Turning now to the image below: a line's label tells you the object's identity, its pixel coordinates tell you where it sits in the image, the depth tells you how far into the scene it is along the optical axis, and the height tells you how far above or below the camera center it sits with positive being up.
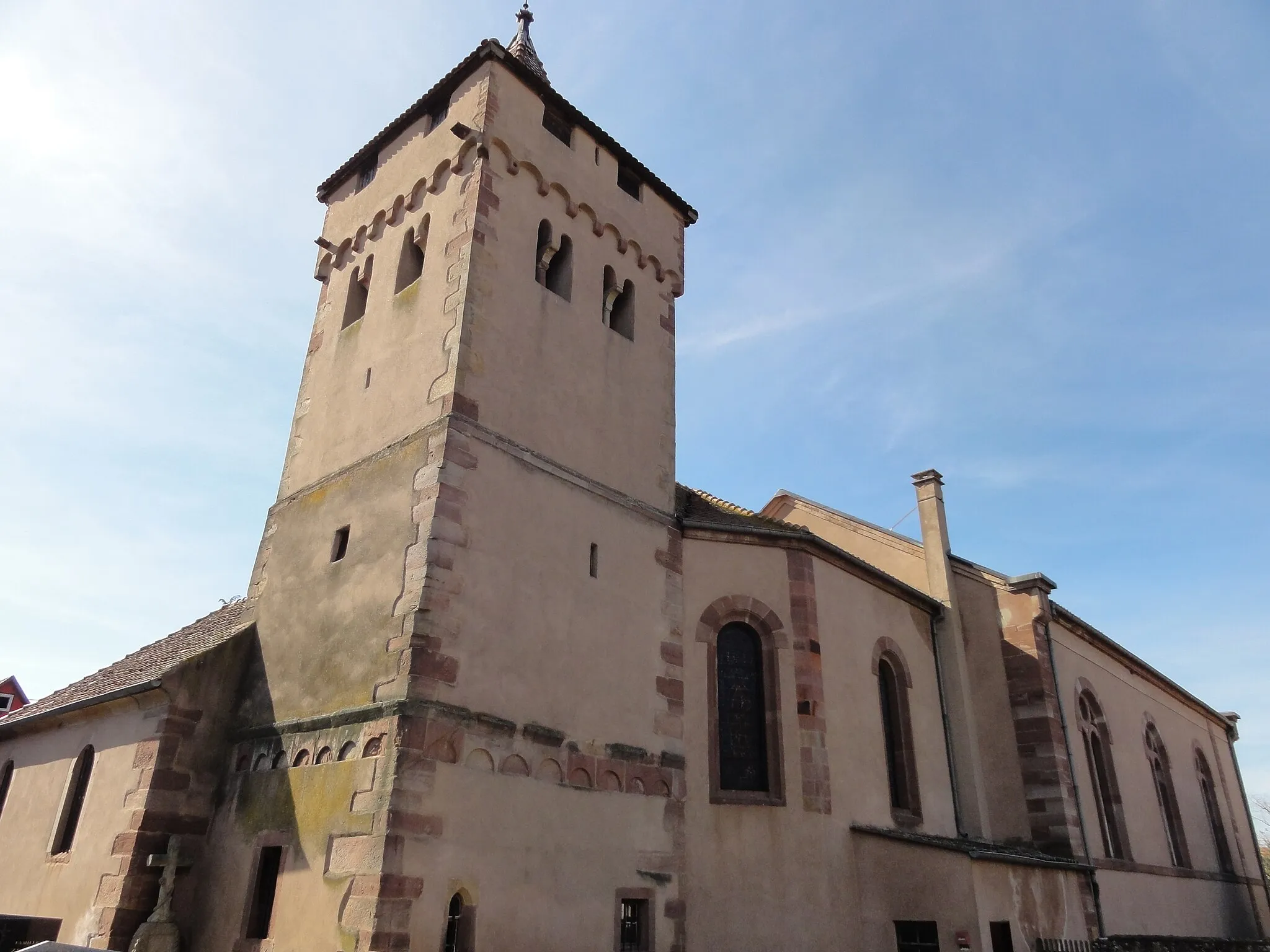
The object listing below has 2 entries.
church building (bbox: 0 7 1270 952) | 10.14 +3.13
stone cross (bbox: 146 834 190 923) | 10.66 +0.68
